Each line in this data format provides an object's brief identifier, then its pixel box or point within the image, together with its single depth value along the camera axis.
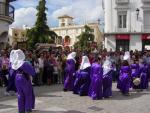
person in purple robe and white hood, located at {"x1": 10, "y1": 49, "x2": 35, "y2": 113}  6.00
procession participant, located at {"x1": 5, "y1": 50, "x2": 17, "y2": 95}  8.10
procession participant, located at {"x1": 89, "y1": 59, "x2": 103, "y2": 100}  7.85
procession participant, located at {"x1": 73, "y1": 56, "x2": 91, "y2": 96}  8.18
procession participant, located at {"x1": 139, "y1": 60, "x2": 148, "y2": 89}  9.26
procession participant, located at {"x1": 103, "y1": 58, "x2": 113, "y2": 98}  8.07
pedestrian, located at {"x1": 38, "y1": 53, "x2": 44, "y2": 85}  10.26
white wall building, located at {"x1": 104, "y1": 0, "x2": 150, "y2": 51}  21.16
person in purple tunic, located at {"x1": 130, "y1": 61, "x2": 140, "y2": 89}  9.06
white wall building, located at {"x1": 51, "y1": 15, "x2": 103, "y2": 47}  60.88
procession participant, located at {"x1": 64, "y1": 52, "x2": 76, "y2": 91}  8.77
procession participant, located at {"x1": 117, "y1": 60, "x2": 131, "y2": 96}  8.42
